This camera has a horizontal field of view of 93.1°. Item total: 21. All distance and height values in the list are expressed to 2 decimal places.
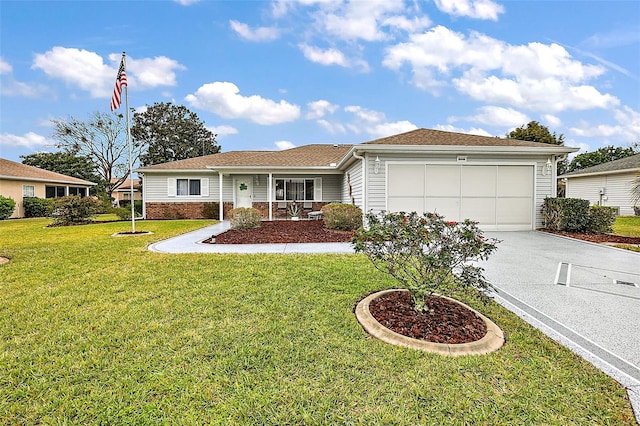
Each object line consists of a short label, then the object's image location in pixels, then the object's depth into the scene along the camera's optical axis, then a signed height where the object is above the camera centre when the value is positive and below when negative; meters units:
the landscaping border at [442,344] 2.69 -1.30
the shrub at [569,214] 9.78 -0.41
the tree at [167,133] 35.06 +8.11
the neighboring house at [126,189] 30.05 +1.25
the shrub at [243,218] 10.88 -0.59
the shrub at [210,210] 16.70 -0.47
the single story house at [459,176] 10.16 +0.88
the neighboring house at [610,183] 17.39 +1.16
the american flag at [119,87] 9.96 +3.86
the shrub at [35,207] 19.31 -0.34
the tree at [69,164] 30.42 +3.82
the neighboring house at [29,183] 18.45 +1.27
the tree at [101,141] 28.36 +5.90
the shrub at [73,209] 13.37 -0.34
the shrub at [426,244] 3.13 -0.47
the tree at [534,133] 23.69 +5.42
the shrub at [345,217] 10.27 -0.53
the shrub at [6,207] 16.95 -0.30
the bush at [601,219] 9.59 -0.56
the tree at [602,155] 34.22 +5.25
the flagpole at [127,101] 9.94 +3.45
